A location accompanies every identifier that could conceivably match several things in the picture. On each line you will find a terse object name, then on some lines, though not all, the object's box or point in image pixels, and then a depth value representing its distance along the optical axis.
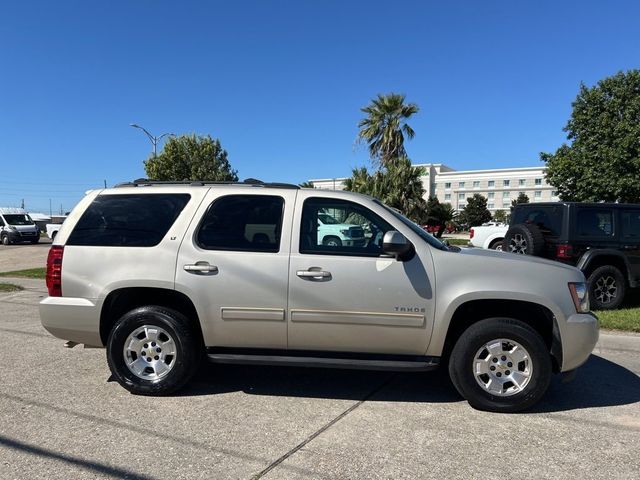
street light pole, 31.79
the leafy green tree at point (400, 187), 30.45
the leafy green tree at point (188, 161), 40.78
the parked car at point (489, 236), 12.52
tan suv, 4.12
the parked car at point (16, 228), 29.72
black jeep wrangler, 8.45
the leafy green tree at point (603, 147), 22.36
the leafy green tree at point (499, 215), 91.24
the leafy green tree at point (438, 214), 45.65
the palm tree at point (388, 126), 33.53
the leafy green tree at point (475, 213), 85.50
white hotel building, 114.31
